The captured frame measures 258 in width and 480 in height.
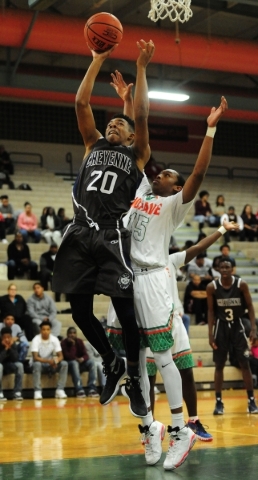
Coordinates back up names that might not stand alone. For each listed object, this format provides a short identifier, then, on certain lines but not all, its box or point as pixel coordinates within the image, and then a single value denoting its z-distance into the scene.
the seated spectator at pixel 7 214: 18.42
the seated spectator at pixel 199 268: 17.91
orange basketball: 5.91
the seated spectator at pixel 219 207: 21.74
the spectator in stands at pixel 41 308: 14.99
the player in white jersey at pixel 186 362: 7.43
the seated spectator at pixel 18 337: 14.00
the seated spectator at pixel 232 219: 20.38
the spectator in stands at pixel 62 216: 18.84
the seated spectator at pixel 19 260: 16.89
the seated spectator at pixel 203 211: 21.44
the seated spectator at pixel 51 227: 18.28
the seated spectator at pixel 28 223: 18.31
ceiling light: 17.75
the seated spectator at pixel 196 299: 16.86
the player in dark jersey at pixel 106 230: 5.66
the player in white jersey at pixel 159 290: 5.86
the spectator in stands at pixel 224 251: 18.19
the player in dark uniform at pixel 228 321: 10.45
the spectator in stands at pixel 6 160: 21.50
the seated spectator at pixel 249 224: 21.47
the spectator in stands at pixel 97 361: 14.64
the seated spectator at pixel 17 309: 14.77
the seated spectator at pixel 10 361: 13.59
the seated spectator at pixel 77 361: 14.04
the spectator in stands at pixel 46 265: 16.66
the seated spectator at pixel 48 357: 13.86
